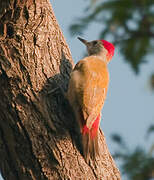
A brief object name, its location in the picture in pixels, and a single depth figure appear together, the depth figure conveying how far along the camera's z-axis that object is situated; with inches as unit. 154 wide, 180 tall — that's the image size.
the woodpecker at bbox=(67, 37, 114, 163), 293.4
